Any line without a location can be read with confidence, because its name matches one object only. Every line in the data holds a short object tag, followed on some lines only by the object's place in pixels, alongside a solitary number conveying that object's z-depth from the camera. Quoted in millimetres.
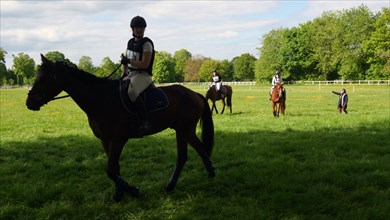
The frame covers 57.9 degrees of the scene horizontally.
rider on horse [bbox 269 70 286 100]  19544
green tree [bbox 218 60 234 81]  135250
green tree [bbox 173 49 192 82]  145875
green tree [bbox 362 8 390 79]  67750
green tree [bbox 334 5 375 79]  78812
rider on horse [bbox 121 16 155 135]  6137
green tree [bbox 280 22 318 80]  89575
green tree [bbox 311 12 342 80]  81312
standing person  19859
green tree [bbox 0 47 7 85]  127312
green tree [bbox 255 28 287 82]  94219
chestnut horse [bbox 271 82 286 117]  18484
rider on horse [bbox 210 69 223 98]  22938
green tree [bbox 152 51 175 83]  122000
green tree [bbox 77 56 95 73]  138525
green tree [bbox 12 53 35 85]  124875
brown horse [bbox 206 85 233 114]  22766
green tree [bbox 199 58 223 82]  127312
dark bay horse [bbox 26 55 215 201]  5957
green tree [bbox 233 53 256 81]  136500
